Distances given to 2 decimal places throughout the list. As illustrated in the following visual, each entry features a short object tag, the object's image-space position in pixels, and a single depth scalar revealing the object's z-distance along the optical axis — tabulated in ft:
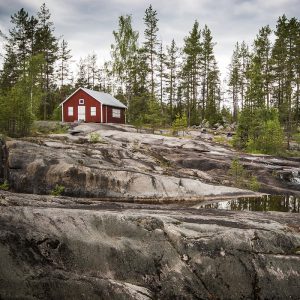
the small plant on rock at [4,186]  52.11
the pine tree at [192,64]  188.75
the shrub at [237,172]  75.68
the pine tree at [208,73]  206.90
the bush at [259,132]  120.57
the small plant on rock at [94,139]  93.70
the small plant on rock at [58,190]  55.02
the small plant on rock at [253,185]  73.48
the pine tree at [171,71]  206.59
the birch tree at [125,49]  171.94
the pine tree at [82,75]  254.14
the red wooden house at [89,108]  158.30
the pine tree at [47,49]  184.75
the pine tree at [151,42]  193.06
